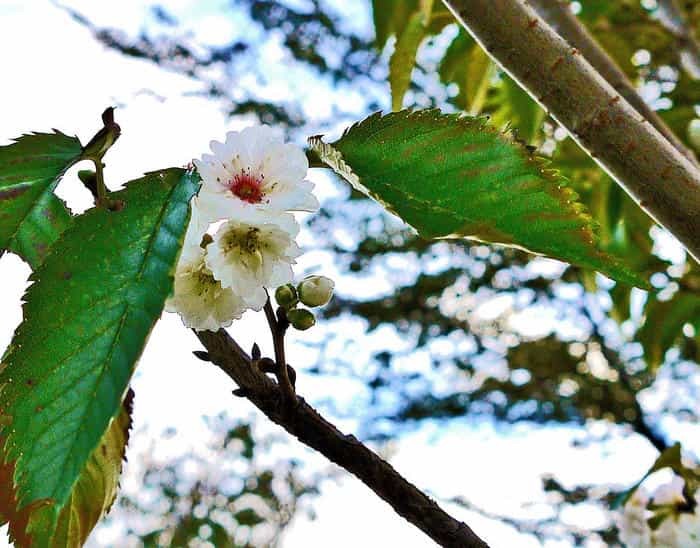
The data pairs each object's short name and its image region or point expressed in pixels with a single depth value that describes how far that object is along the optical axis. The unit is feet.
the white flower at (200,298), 1.57
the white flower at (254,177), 1.56
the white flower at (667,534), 2.55
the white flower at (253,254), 1.58
